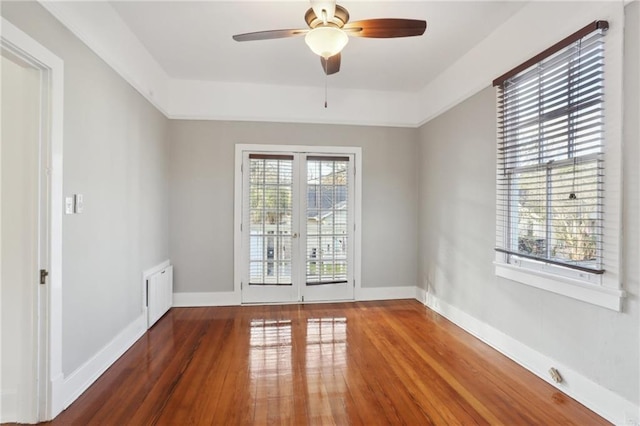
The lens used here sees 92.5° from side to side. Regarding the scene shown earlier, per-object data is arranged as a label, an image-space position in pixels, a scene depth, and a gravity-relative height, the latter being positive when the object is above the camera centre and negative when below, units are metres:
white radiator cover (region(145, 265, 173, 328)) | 3.25 -0.94
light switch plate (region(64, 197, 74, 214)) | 2.00 +0.03
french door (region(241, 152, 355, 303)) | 4.08 -0.19
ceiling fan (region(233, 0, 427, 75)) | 1.89 +1.19
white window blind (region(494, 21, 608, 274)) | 1.96 +0.43
